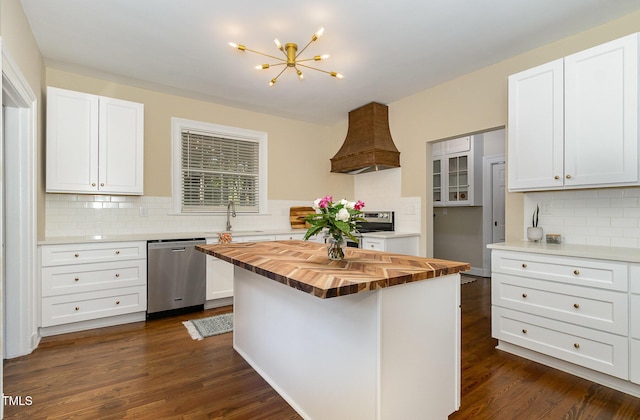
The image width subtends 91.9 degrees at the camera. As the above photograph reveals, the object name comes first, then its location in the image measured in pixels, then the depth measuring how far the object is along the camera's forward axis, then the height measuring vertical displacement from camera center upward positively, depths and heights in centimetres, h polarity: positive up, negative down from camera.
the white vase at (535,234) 277 -21
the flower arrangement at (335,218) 165 -4
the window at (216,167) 409 +61
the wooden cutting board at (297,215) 492 -8
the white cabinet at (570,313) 200 -75
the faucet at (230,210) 435 +0
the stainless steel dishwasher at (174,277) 334 -74
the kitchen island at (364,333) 137 -63
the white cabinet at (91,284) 287 -72
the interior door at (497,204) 531 +11
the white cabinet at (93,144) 304 +69
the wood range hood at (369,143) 423 +97
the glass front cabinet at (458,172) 534 +68
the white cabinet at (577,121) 215 +69
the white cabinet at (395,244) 390 -44
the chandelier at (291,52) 272 +142
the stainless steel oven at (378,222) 445 -18
